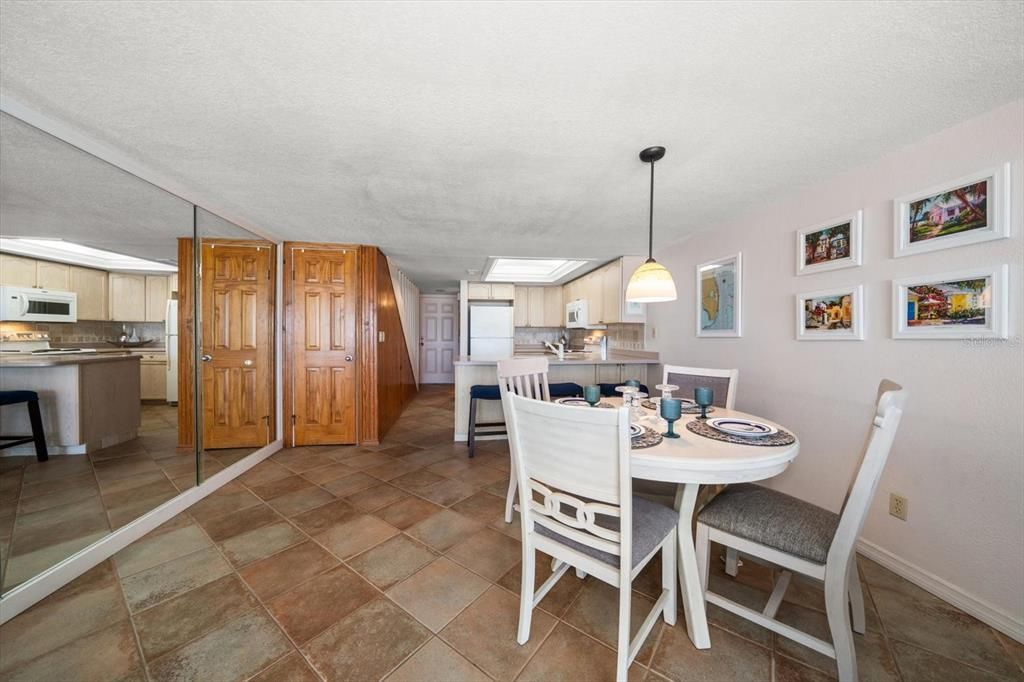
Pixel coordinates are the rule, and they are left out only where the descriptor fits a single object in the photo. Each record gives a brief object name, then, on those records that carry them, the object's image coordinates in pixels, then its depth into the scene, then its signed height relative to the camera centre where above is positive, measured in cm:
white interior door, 756 +3
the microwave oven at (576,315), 508 +38
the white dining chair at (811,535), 108 -71
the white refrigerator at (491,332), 590 +11
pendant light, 193 +32
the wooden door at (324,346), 345 -9
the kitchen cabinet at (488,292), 609 +85
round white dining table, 121 -48
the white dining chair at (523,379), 208 -28
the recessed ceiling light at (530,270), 502 +114
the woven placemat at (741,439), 138 -43
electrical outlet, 172 -87
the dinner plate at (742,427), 144 -41
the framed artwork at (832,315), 193 +15
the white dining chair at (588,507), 105 -59
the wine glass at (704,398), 172 -30
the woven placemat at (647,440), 133 -42
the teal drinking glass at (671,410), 144 -31
